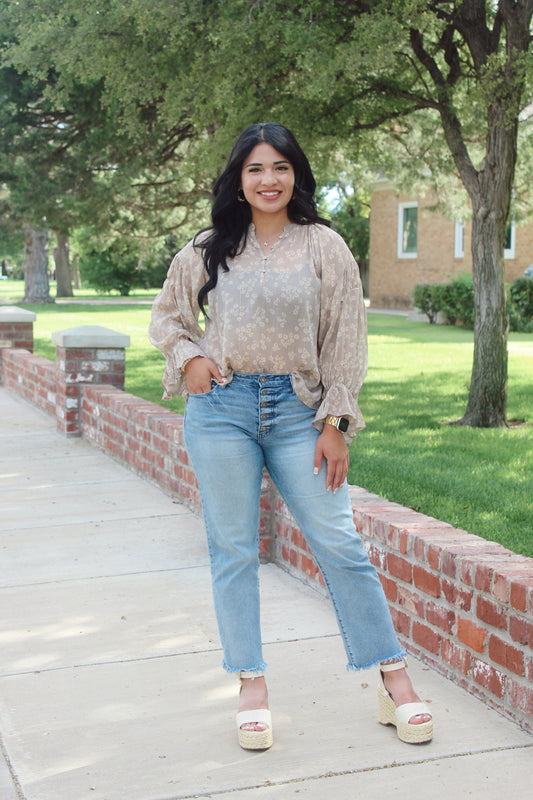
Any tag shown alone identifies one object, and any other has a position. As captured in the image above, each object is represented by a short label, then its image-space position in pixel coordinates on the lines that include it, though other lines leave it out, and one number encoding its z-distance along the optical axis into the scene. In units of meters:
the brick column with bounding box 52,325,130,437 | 8.52
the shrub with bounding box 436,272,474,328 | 21.08
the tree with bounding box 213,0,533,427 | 7.83
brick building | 26.45
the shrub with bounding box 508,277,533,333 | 20.06
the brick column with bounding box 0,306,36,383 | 12.74
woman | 3.01
